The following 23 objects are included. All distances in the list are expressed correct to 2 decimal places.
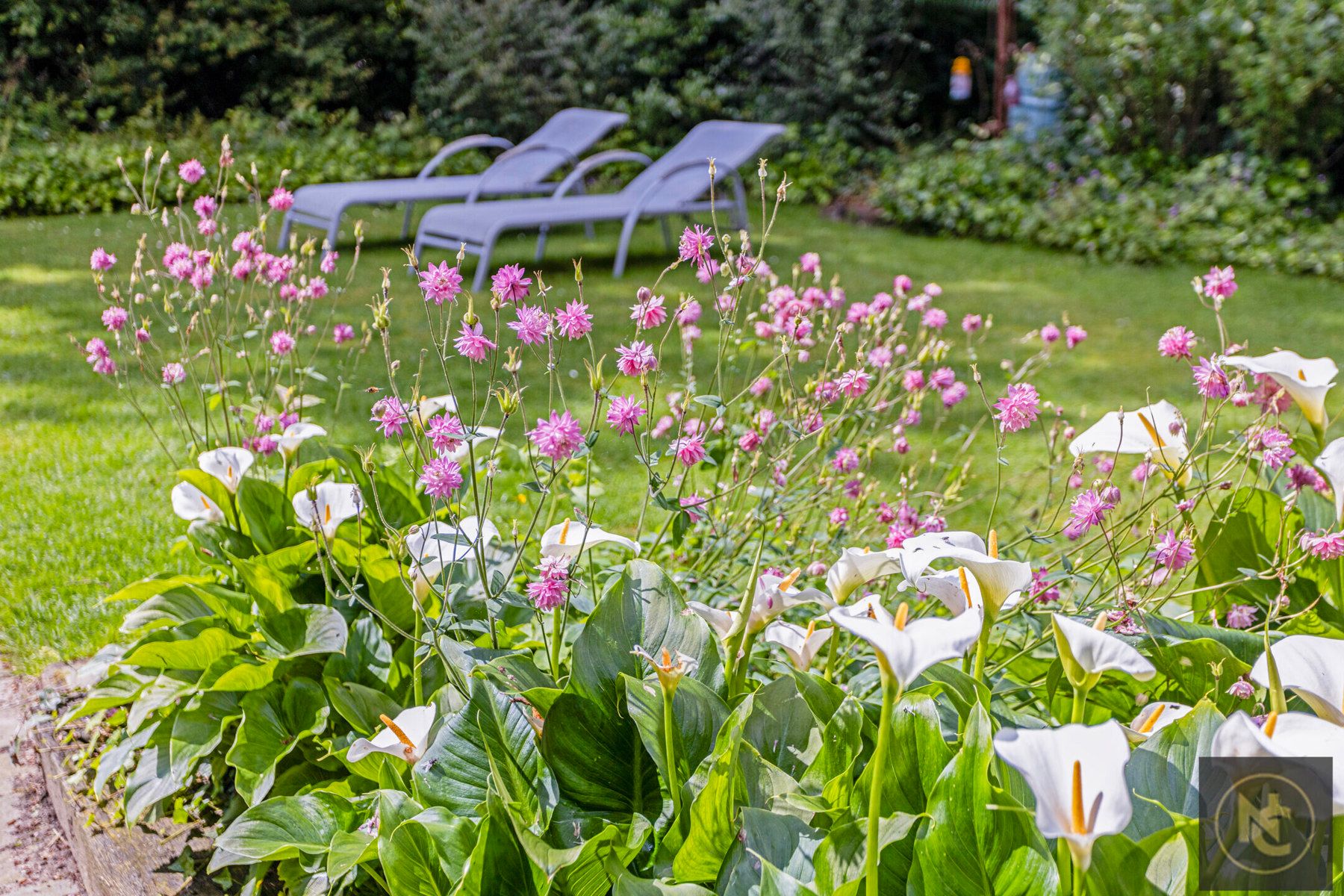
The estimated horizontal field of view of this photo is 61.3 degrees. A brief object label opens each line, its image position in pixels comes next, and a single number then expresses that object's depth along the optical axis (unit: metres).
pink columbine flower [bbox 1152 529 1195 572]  1.61
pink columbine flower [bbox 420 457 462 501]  1.33
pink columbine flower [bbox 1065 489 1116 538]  1.57
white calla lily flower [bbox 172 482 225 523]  2.05
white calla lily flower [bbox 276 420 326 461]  2.00
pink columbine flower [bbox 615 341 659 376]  1.41
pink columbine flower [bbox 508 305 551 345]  1.39
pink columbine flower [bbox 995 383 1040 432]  1.55
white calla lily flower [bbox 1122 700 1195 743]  1.30
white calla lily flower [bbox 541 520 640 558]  1.46
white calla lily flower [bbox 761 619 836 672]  1.39
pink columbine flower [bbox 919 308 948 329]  2.39
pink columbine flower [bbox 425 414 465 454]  1.36
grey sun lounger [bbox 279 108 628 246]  6.79
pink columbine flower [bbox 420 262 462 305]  1.41
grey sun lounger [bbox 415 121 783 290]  6.05
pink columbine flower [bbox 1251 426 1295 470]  1.60
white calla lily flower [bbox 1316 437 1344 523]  1.55
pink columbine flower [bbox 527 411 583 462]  1.34
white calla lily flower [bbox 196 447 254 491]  2.01
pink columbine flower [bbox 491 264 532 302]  1.41
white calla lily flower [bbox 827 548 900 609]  1.34
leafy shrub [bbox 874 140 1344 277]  6.87
